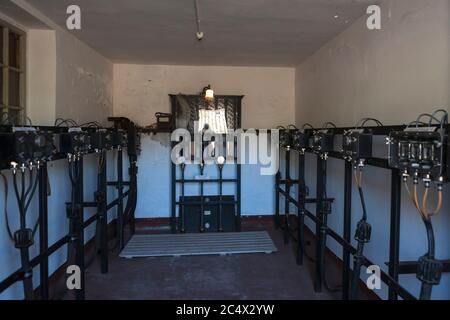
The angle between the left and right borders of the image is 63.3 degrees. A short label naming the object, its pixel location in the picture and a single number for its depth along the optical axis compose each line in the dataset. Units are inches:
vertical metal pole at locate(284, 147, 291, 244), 145.9
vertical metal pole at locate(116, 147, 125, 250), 137.0
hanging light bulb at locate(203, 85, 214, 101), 142.9
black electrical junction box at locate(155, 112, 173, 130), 162.2
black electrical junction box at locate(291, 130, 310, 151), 113.2
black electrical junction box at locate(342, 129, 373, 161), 70.7
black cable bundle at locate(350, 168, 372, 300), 72.1
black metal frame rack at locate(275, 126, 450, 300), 62.6
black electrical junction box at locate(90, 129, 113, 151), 103.4
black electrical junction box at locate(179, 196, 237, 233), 165.8
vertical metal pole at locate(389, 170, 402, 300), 62.4
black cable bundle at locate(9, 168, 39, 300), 63.6
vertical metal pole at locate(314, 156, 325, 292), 100.9
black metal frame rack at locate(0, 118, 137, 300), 71.8
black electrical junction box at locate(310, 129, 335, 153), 94.5
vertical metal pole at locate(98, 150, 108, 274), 114.3
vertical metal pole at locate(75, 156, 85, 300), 91.7
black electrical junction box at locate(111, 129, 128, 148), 125.5
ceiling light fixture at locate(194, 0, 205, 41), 93.0
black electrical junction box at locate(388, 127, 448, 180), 49.2
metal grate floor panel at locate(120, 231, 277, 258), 138.3
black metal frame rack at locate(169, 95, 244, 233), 165.8
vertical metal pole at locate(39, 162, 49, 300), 72.3
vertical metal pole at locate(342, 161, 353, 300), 84.1
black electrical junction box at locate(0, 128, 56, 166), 59.2
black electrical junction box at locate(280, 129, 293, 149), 132.9
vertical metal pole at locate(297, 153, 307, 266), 117.3
